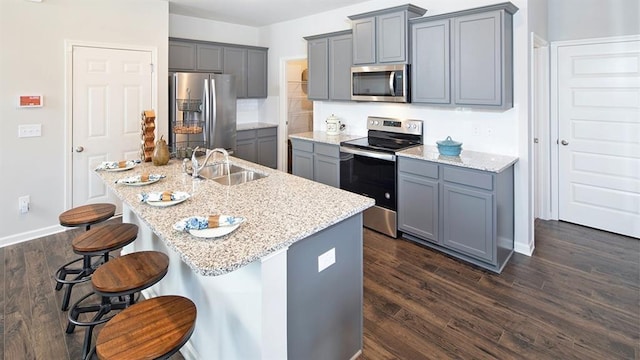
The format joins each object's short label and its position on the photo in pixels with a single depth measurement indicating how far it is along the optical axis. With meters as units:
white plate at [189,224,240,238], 1.48
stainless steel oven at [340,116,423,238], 3.74
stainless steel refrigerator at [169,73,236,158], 4.64
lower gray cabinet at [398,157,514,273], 3.00
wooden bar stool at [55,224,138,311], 2.15
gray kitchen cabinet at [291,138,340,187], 4.31
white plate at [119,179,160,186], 2.30
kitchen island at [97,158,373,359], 1.44
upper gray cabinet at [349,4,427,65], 3.63
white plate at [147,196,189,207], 1.90
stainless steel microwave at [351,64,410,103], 3.71
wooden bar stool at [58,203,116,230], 2.44
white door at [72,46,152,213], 3.87
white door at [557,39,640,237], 3.60
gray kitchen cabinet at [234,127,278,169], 5.63
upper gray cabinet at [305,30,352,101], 4.36
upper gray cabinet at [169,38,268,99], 5.06
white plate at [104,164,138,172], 2.69
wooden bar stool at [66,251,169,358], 1.73
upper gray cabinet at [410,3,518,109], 3.05
